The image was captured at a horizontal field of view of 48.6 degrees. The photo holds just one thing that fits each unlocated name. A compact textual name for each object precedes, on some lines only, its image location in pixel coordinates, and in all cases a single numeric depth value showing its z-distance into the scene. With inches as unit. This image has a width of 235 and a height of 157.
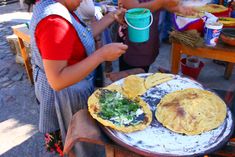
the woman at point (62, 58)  58.4
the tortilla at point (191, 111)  56.5
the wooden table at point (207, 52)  87.4
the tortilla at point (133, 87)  67.4
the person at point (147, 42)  85.4
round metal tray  51.1
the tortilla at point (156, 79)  70.6
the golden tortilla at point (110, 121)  56.5
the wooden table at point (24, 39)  130.1
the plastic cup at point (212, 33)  84.8
